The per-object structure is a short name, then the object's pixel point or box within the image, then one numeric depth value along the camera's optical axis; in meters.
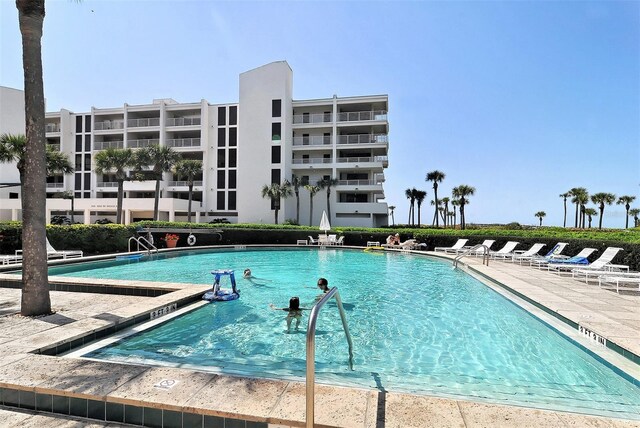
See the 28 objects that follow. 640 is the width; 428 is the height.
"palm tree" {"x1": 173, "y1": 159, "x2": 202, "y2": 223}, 36.59
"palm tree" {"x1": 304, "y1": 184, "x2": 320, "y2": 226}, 37.38
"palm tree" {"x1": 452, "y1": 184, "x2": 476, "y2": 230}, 57.19
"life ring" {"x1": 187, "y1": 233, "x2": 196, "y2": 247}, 23.56
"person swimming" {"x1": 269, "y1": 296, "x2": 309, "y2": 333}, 6.56
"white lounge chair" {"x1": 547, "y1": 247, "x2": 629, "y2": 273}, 10.91
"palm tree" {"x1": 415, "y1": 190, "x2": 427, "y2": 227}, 60.31
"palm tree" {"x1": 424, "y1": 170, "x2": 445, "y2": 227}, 53.50
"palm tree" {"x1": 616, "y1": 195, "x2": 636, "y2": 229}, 69.69
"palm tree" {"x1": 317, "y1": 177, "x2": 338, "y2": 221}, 37.44
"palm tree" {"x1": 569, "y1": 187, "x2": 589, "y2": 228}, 60.12
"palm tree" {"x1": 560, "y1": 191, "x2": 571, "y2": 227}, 74.03
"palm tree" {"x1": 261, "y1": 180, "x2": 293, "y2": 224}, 37.72
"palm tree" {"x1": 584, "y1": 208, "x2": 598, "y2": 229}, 69.26
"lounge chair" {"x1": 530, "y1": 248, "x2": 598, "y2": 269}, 12.45
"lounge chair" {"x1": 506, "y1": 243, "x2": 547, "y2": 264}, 15.05
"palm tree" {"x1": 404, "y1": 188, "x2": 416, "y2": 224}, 61.84
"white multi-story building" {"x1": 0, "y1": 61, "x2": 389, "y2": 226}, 37.97
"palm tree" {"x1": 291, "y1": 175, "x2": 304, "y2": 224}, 39.06
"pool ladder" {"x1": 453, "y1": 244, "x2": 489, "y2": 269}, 13.87
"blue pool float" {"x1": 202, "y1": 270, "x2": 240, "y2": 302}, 7.84
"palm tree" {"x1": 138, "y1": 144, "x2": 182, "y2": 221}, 33.75
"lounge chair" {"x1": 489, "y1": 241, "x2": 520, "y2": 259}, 16.38
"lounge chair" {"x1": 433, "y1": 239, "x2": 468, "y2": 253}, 19.83
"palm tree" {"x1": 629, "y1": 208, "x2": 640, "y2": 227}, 77.26
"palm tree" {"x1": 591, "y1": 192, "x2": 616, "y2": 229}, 60.75
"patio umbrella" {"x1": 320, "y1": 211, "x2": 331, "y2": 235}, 24.53
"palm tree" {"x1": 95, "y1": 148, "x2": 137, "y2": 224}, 31.22
